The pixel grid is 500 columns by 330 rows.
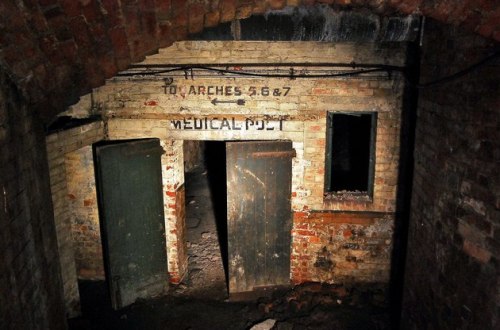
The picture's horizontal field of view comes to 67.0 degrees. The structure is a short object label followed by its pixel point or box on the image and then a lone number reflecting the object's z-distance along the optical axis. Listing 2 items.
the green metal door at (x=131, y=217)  5.45
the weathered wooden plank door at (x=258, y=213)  5.57
